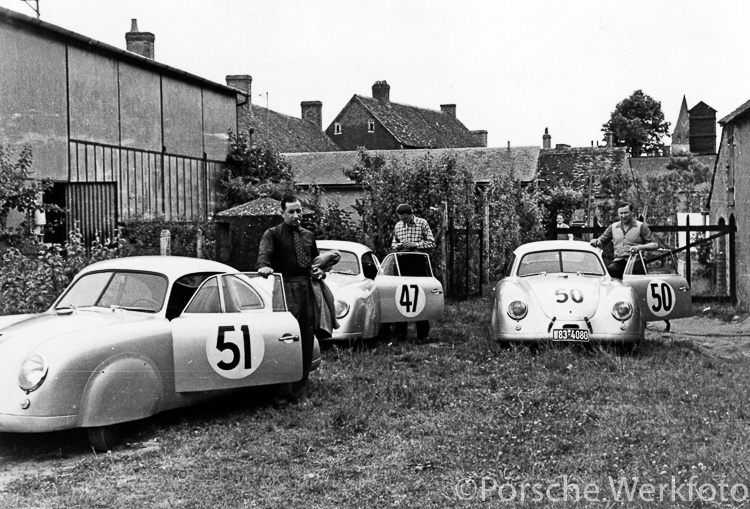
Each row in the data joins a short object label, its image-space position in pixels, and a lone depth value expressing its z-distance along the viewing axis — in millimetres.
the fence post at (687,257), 16047
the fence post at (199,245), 14023
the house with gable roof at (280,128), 43525
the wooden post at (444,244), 16953
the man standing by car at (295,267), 8125
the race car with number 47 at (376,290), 10797
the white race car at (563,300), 9906
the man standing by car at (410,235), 12594
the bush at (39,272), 10859
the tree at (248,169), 23859
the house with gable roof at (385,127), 56062
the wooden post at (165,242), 12258
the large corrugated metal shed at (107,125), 16734
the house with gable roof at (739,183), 15672
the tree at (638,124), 83312
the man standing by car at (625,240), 11945
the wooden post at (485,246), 19078
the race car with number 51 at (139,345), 5934
